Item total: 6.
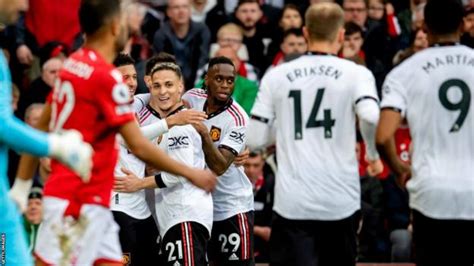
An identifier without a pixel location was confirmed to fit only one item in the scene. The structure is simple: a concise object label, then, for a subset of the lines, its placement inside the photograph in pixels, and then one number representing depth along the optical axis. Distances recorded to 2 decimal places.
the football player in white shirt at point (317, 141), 19.94
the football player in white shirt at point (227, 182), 24.77
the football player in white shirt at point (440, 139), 19.11
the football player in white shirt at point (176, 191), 23.39
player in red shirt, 17.27
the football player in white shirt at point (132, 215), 23.98
